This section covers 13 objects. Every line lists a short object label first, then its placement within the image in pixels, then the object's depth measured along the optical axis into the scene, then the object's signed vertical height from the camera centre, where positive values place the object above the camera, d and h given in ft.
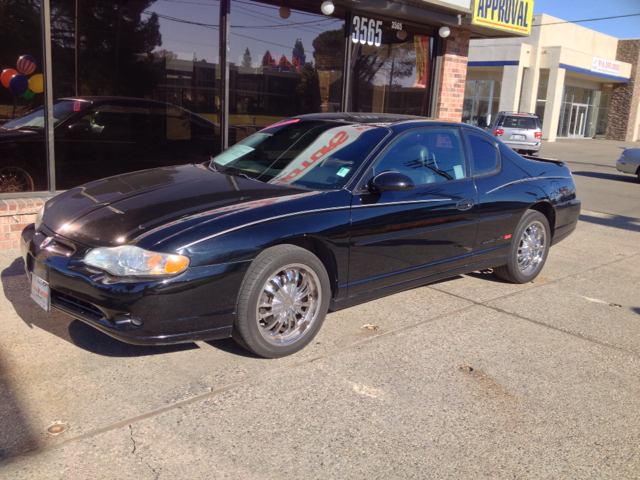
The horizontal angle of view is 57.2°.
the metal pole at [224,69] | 26.84 +1.98
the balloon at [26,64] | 22.71 +1.36
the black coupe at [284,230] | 10.96 -2.45
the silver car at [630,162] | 52.34 -2.16
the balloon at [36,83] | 22.41 +0.67
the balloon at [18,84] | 22.86 +0.61
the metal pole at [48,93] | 21.22 +0.32
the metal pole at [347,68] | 31.22 +2.79
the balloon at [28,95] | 22.67 +0.22
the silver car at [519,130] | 71.20 +0.04
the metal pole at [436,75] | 35.50 +3.06
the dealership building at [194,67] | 22.62 +2.15
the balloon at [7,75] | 22.88 +0.93
